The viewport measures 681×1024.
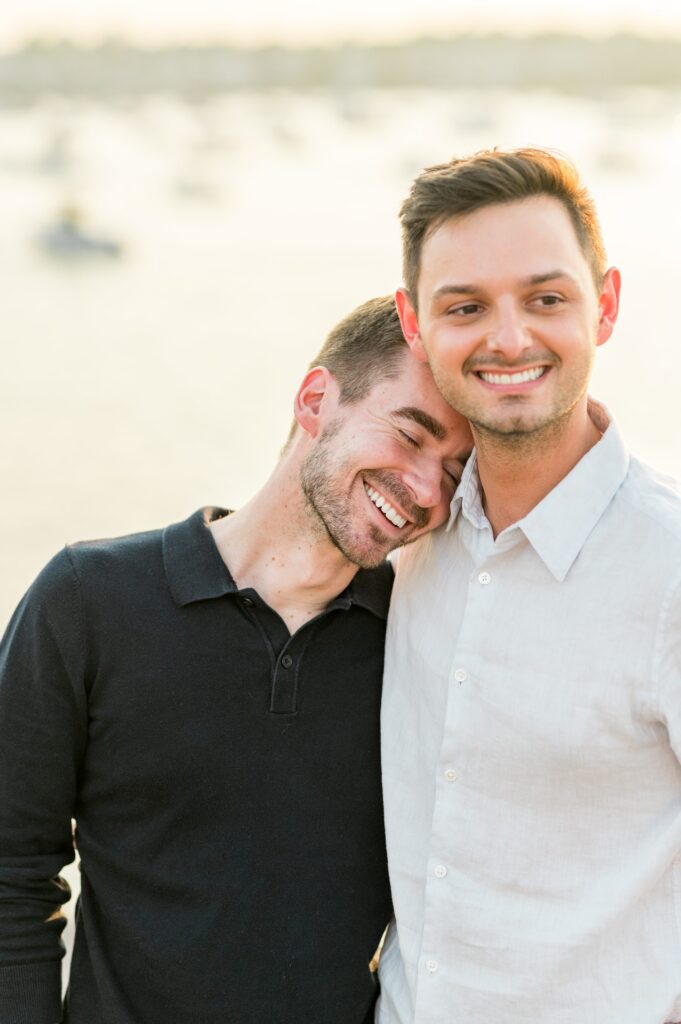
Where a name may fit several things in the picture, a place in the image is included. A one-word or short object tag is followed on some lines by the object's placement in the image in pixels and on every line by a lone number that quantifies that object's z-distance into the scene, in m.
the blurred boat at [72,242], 20.58
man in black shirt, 2.12
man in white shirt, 1.92
